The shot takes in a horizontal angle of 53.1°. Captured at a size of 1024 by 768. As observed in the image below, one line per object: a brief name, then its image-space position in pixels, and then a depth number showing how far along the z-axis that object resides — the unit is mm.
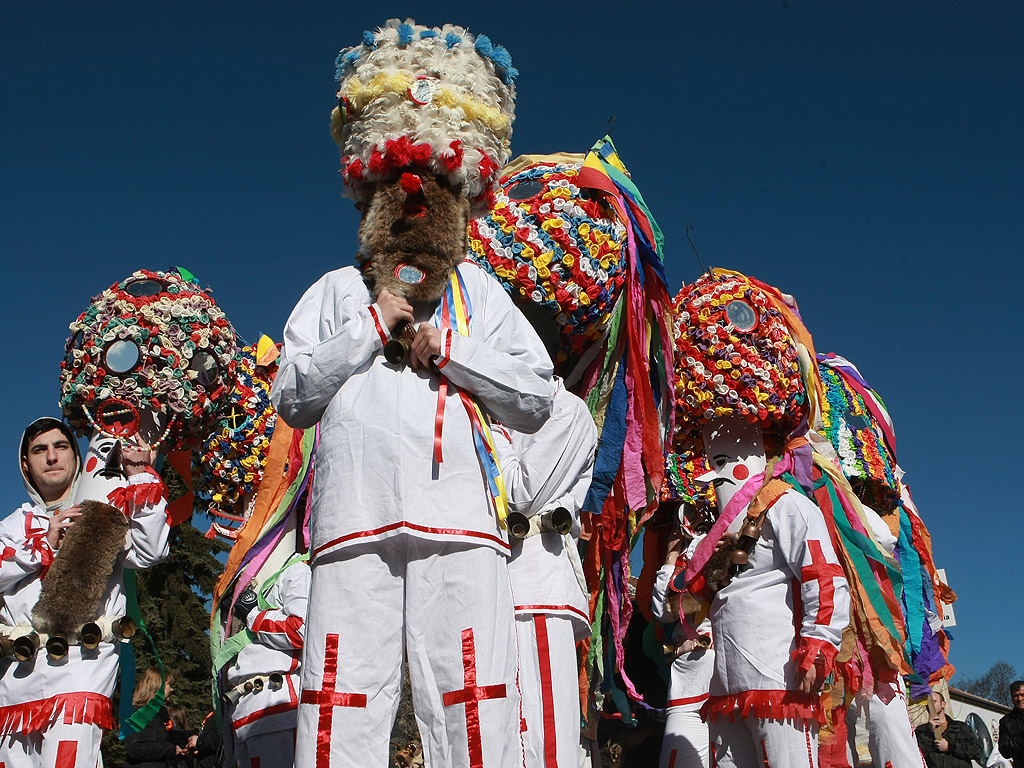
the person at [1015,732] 8961
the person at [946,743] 9223
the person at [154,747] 7024
